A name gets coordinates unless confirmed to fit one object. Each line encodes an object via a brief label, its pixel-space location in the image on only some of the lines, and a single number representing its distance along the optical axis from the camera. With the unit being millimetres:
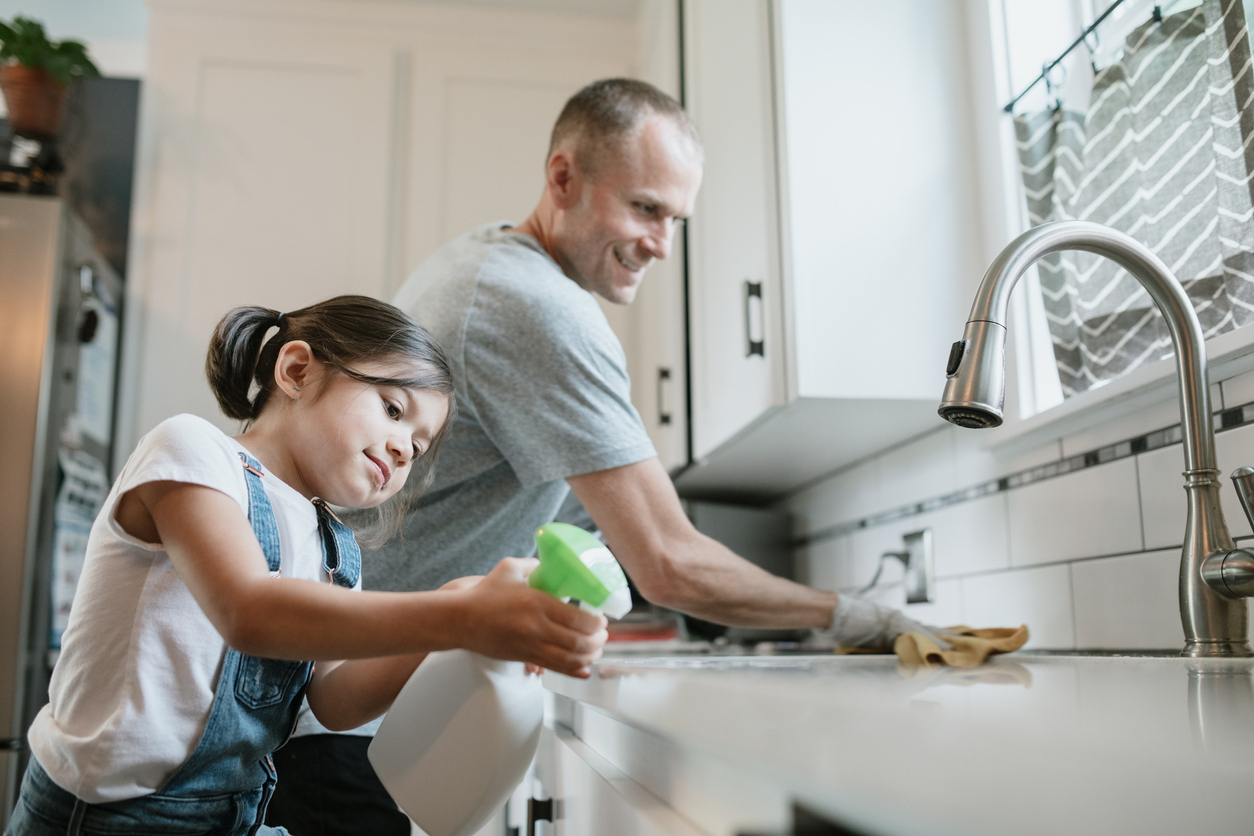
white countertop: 231
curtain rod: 1209
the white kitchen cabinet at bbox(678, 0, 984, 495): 1367
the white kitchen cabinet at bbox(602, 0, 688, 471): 2119
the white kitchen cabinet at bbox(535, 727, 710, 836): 509
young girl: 566
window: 1054
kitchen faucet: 705
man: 1093
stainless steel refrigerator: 1935
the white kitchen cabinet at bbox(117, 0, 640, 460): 2445
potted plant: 2312
